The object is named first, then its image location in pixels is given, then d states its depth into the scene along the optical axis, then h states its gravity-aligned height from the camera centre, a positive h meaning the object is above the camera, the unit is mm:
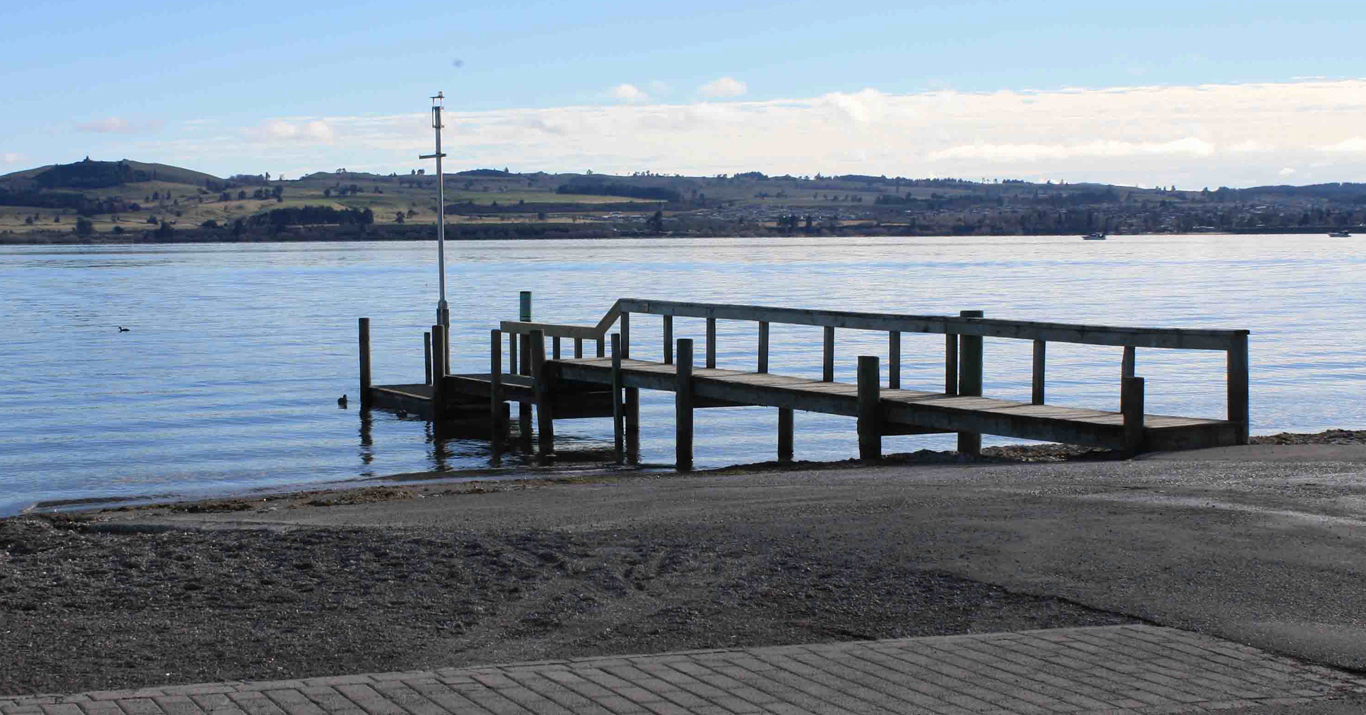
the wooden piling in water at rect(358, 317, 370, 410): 28156 -2673
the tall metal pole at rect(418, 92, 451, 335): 26594 -339
